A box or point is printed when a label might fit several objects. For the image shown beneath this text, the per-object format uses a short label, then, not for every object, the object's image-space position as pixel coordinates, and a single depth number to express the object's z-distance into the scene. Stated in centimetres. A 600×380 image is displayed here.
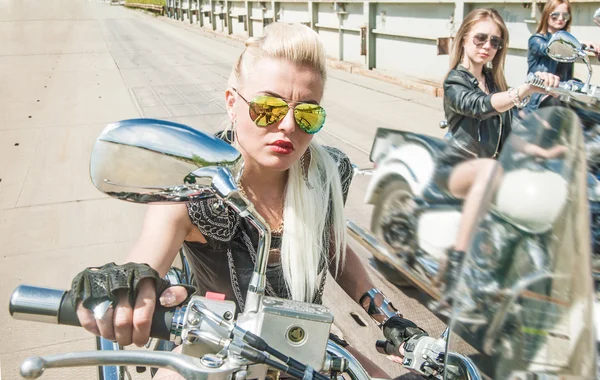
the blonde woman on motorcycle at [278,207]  165
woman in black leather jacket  371
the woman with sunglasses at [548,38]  582
